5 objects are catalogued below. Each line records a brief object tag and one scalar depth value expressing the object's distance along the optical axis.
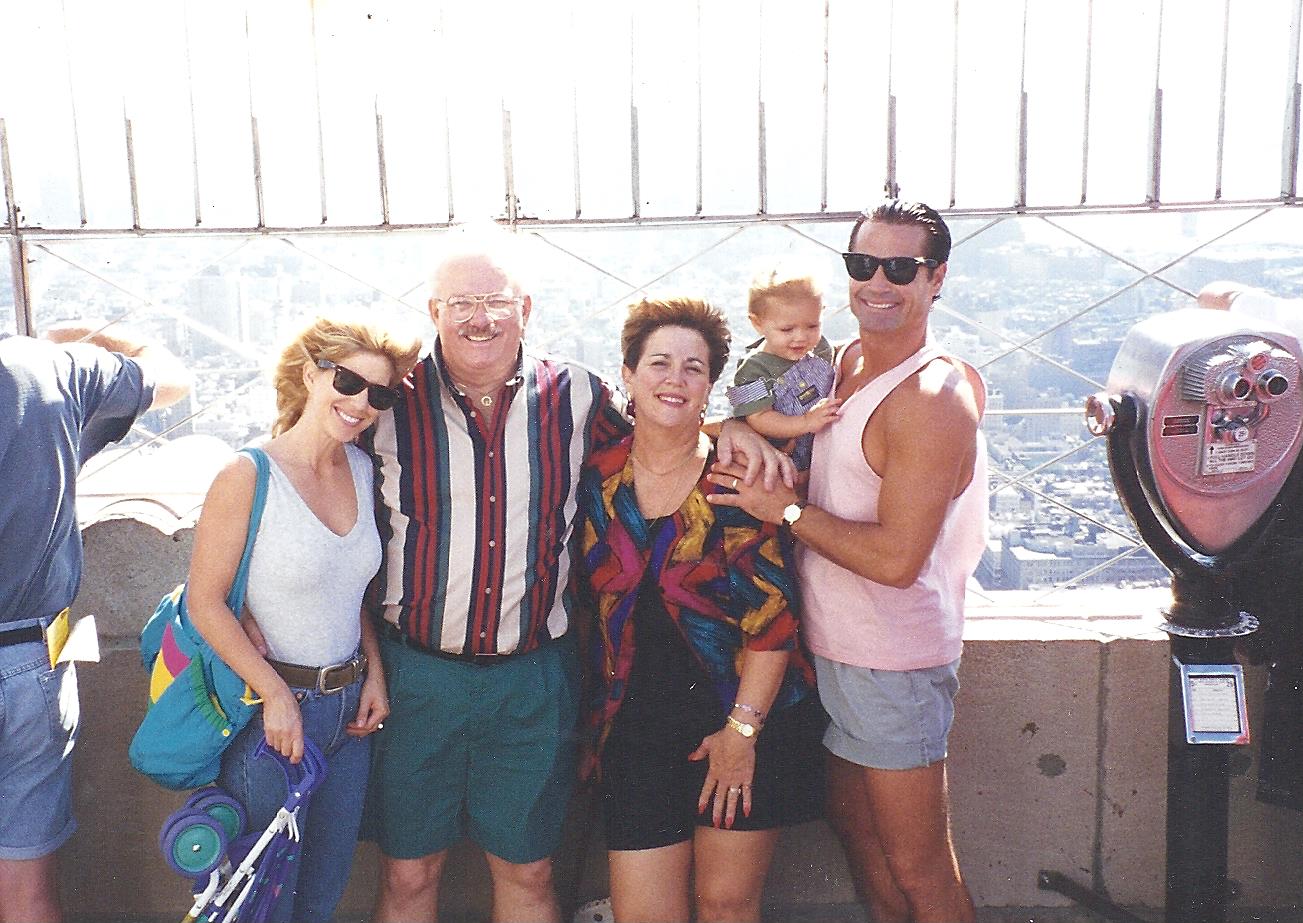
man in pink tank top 2.48
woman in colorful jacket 2.63
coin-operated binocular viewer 2.61
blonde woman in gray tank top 2.38
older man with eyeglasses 2.69
